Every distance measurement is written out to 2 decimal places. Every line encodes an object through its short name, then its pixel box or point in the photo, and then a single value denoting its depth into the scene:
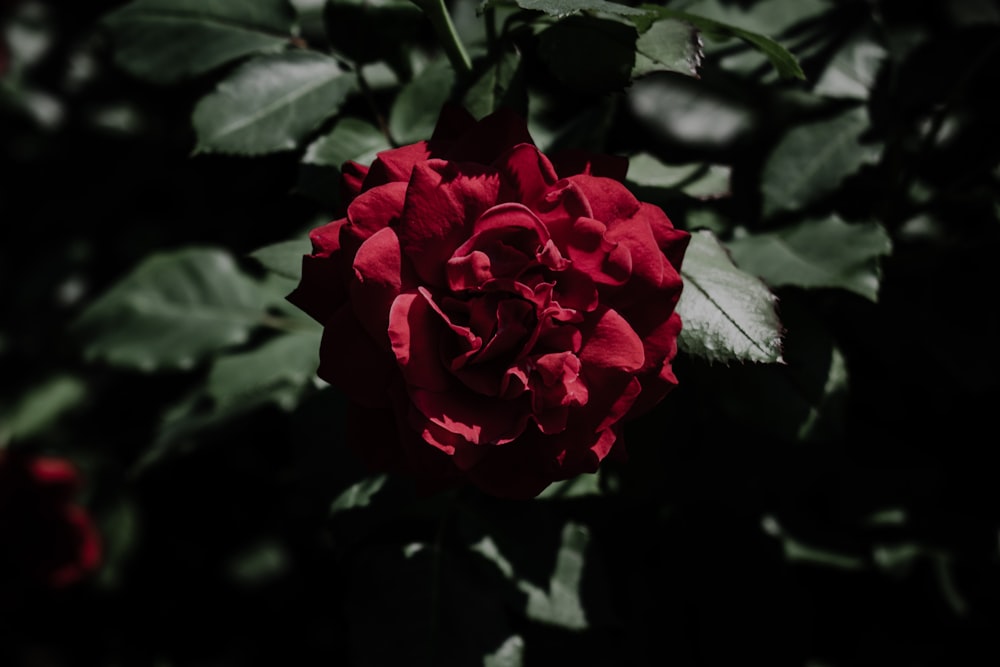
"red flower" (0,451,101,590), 0.73
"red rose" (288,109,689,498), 0.46
